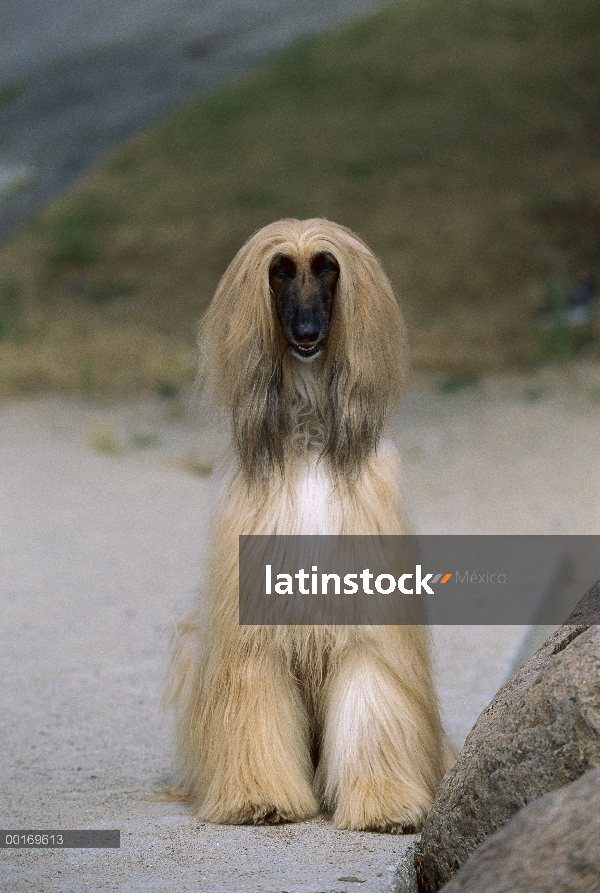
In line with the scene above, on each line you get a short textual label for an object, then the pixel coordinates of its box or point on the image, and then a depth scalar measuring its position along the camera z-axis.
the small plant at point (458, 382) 9.54
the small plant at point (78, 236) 11.91
